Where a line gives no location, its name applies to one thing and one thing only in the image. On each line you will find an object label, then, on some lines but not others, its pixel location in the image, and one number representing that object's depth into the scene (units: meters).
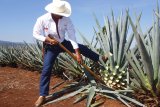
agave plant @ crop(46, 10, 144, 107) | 2.15
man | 2.30
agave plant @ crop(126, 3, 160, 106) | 1.88
